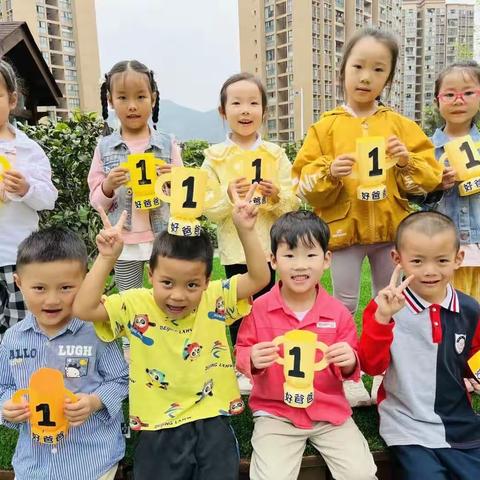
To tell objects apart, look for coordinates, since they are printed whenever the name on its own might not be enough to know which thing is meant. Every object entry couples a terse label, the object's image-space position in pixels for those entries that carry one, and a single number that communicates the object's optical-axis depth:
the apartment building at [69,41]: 37.75
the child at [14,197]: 2.55
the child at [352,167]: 2.46
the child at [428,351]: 2.08
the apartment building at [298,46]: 40.03
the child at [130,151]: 2.57
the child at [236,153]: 2.68
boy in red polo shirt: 2.03
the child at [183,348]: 2.01
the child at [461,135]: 2.61
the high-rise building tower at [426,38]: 54.00
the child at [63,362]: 1.97
